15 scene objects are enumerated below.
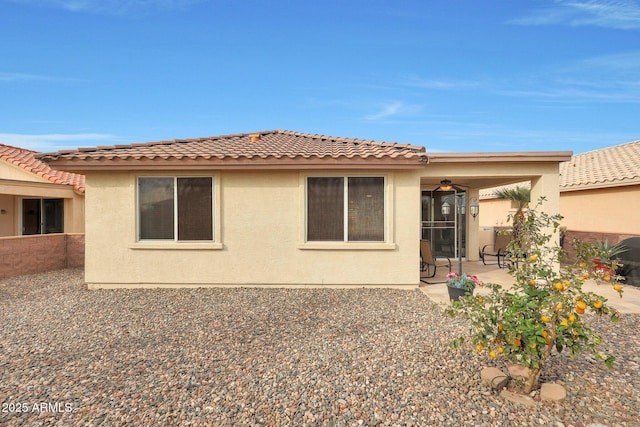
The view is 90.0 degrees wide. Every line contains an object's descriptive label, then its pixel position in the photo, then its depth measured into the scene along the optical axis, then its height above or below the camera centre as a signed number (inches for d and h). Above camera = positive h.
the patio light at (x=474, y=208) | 410.9 +3.6
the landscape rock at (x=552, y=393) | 120.7 -69.7
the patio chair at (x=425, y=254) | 338.0 -46.9
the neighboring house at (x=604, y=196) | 428.5 +22.3
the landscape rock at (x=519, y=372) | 131.0 -67.2
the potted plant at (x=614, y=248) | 341.8 -42.0
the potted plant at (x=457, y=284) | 248.9 -58.5
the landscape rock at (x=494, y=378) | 129.0 -68.3
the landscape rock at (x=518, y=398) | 120.7 -72.3
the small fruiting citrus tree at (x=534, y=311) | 113.0 -37.6
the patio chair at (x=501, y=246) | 452.1 -54.4
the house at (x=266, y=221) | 306.7 -9.2
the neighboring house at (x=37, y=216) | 417.4 -7.3
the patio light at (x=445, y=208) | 413.2 +3.7
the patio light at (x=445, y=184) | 383.9 +32.4
